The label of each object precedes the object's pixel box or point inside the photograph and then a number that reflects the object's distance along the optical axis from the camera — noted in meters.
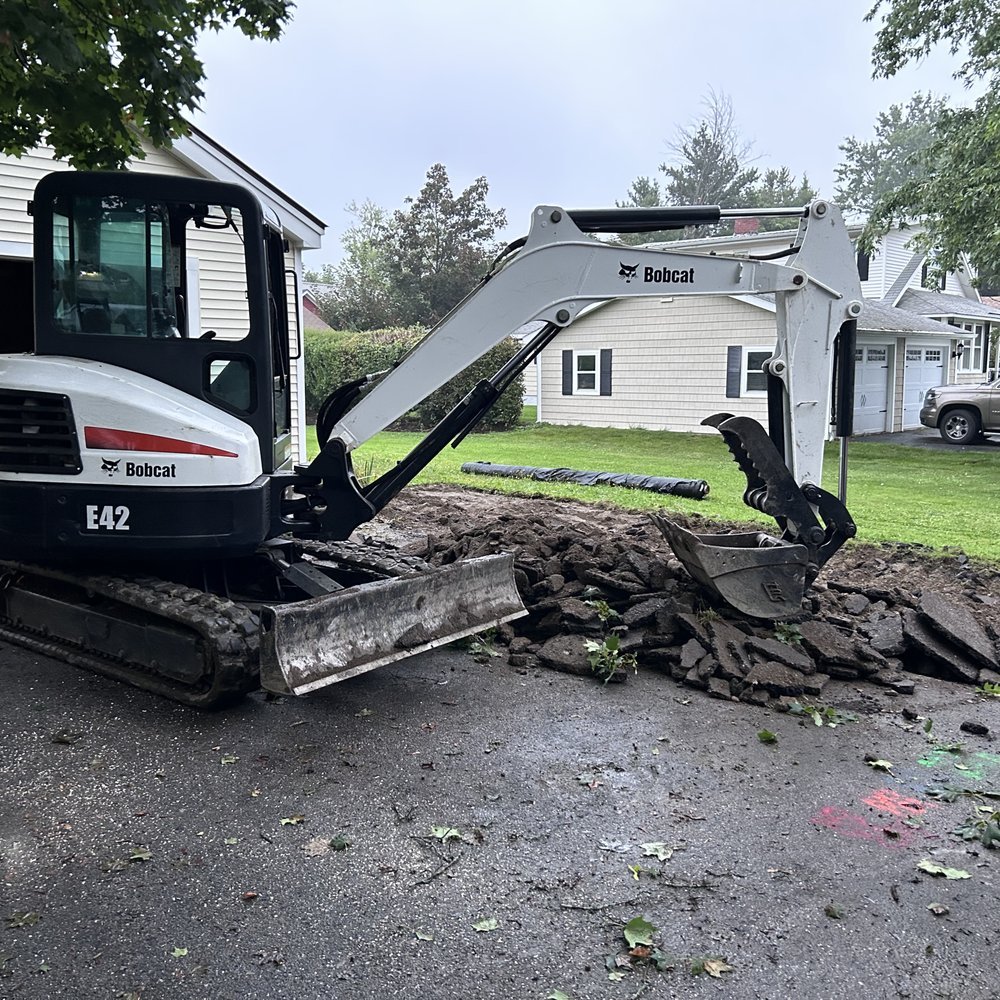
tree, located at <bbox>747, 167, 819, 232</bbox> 64.44
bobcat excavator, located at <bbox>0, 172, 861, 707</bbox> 5.44
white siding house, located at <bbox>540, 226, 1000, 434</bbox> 22.23
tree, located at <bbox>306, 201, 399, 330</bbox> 46.62
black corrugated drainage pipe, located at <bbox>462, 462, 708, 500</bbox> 13.23
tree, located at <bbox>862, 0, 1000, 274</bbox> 16.12
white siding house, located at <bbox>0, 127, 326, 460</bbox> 5.99
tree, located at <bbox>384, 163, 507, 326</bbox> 46.56
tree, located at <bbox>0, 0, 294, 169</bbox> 6.72
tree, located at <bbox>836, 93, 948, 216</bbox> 73.38
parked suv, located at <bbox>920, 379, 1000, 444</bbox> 21.55
